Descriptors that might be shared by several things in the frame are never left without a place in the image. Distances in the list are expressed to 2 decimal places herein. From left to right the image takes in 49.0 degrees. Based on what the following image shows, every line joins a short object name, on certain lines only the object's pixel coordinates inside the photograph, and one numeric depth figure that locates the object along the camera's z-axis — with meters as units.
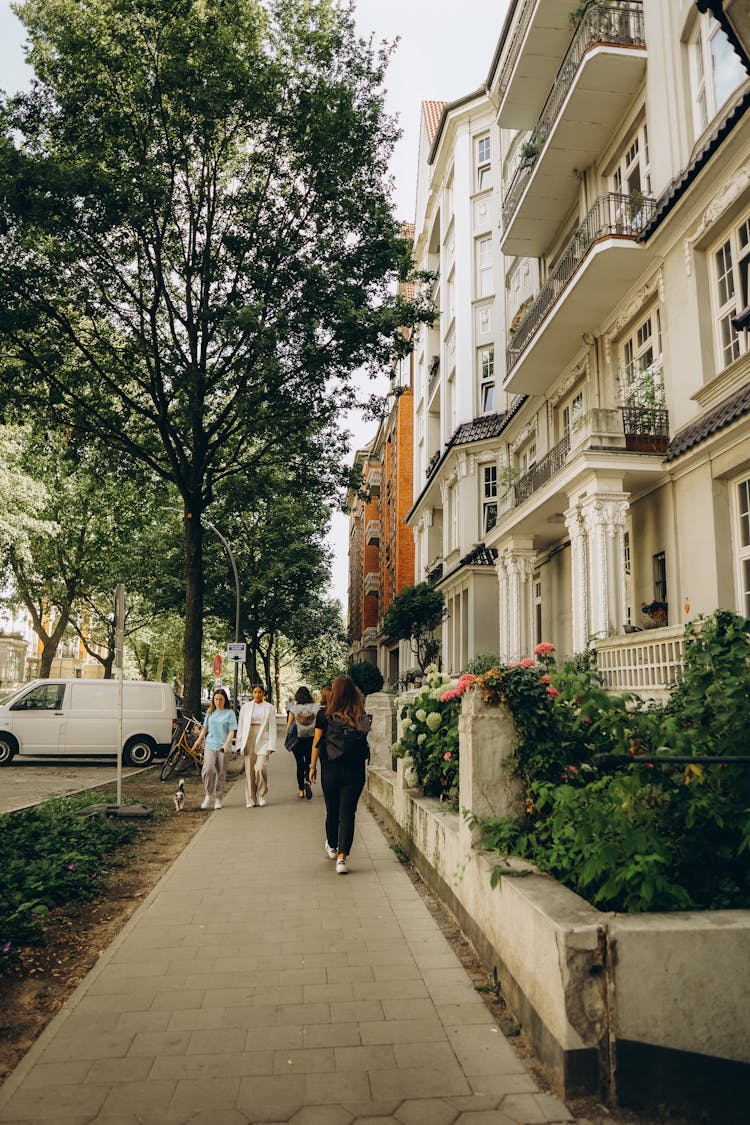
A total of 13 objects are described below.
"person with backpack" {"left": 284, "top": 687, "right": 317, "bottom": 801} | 13.67
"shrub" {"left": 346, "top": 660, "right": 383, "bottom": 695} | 42.38
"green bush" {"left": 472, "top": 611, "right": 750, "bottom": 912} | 3.38
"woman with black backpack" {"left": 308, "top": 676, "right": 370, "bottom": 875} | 7.64
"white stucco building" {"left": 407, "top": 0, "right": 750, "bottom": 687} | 11.95
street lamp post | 28.69
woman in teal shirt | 12.05
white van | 19.08
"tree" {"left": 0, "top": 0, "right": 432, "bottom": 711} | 15.35
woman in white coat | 12.14
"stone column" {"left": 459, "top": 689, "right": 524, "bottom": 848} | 4.88
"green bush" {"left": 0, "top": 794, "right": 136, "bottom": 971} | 5.38
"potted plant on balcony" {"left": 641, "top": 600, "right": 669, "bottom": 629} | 13.20
